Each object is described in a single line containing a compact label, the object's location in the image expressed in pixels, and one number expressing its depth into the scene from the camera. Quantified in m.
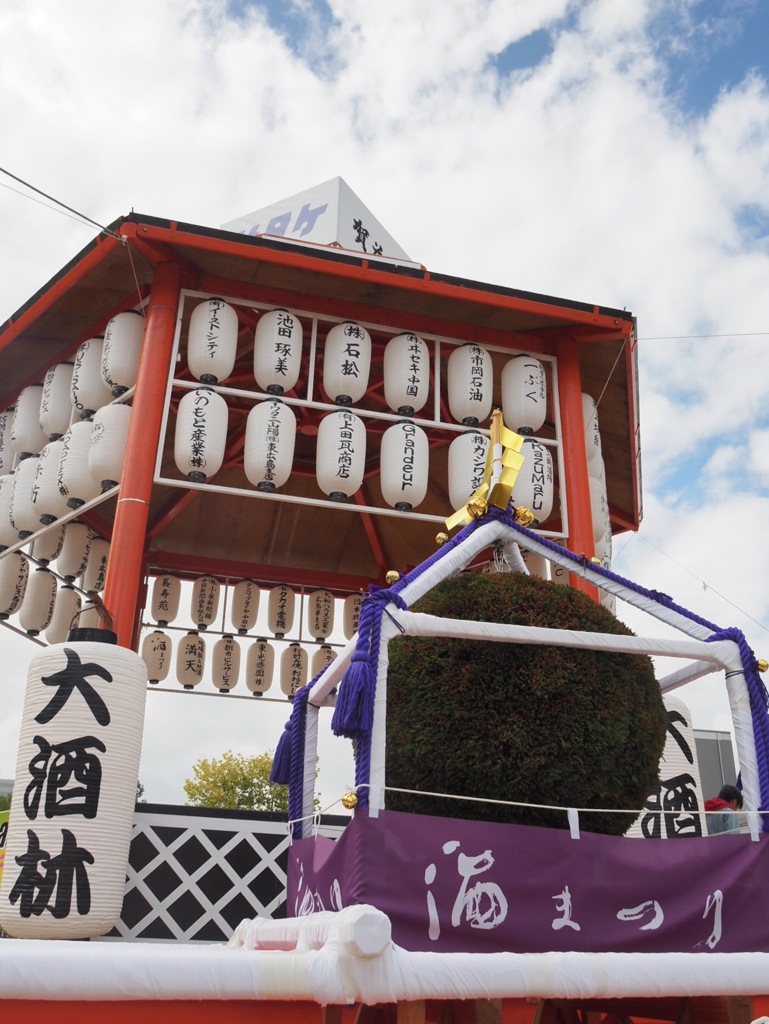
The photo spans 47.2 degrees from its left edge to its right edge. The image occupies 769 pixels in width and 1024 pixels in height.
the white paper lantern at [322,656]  14.95
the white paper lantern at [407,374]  10.07
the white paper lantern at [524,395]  10.40
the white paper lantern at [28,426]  11.30
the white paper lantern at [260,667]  14.68
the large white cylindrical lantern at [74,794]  5.87
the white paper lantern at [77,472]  9.68
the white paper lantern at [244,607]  14.82
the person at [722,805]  6.59
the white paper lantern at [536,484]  9.90
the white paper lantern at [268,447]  9.37
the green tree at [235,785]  31.67
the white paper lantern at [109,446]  9.23
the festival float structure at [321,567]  3.02
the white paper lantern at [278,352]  9.65
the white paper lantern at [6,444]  11.88
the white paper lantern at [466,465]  9.84
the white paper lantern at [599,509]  10.77
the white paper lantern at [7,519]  11.06
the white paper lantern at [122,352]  9.78
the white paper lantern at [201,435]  9.16
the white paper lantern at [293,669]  14.65
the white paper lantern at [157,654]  14.16
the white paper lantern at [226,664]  14.55
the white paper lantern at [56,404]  10.81
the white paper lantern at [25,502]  10.57
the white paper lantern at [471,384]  10.16
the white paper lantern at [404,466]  9.65
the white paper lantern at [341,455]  9.52
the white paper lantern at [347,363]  9.85
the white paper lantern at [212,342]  9.62
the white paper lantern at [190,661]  14.37
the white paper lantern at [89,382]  10.27
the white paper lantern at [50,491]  10.05
